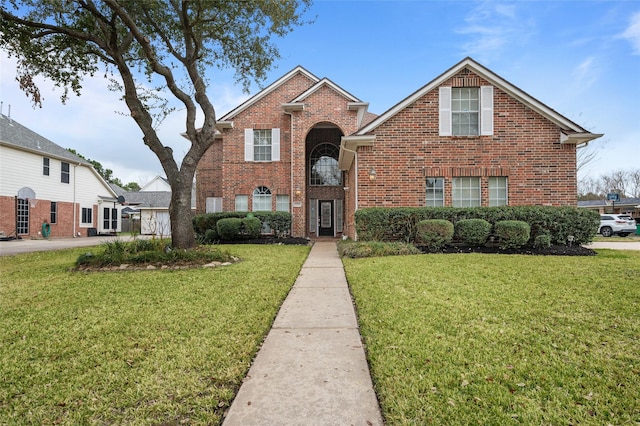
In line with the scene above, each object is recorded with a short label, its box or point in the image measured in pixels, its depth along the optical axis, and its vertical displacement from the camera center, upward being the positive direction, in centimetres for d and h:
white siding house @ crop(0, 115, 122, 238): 1988 +157
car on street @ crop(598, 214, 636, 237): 2298 -78
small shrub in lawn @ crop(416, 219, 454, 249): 1029 -55
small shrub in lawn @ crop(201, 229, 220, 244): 1592 -103
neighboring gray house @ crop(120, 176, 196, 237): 3247 +95
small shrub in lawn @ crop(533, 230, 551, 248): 1039 -79
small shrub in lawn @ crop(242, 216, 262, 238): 1514 -54
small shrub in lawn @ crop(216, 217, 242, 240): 1495 -58
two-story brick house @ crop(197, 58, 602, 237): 1162 +220
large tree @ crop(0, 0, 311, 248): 952 +524
